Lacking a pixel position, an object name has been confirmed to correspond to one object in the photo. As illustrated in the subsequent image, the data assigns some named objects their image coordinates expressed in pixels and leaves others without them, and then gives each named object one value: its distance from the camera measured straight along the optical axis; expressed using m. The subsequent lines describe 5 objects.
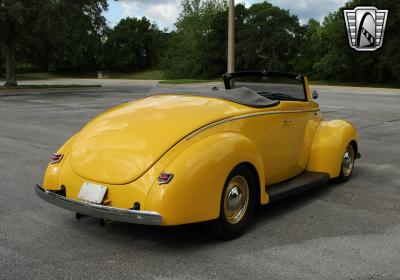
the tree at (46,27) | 22.82
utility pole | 19.69
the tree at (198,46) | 62.62
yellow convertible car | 3.80
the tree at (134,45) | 84.94
